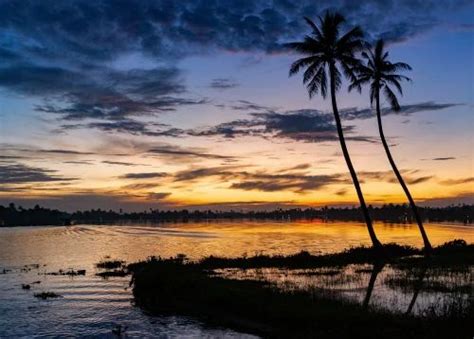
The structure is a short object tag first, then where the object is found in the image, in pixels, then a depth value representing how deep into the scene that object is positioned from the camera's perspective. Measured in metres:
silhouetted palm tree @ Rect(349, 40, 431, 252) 48.53
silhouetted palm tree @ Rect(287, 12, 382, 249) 42.97
